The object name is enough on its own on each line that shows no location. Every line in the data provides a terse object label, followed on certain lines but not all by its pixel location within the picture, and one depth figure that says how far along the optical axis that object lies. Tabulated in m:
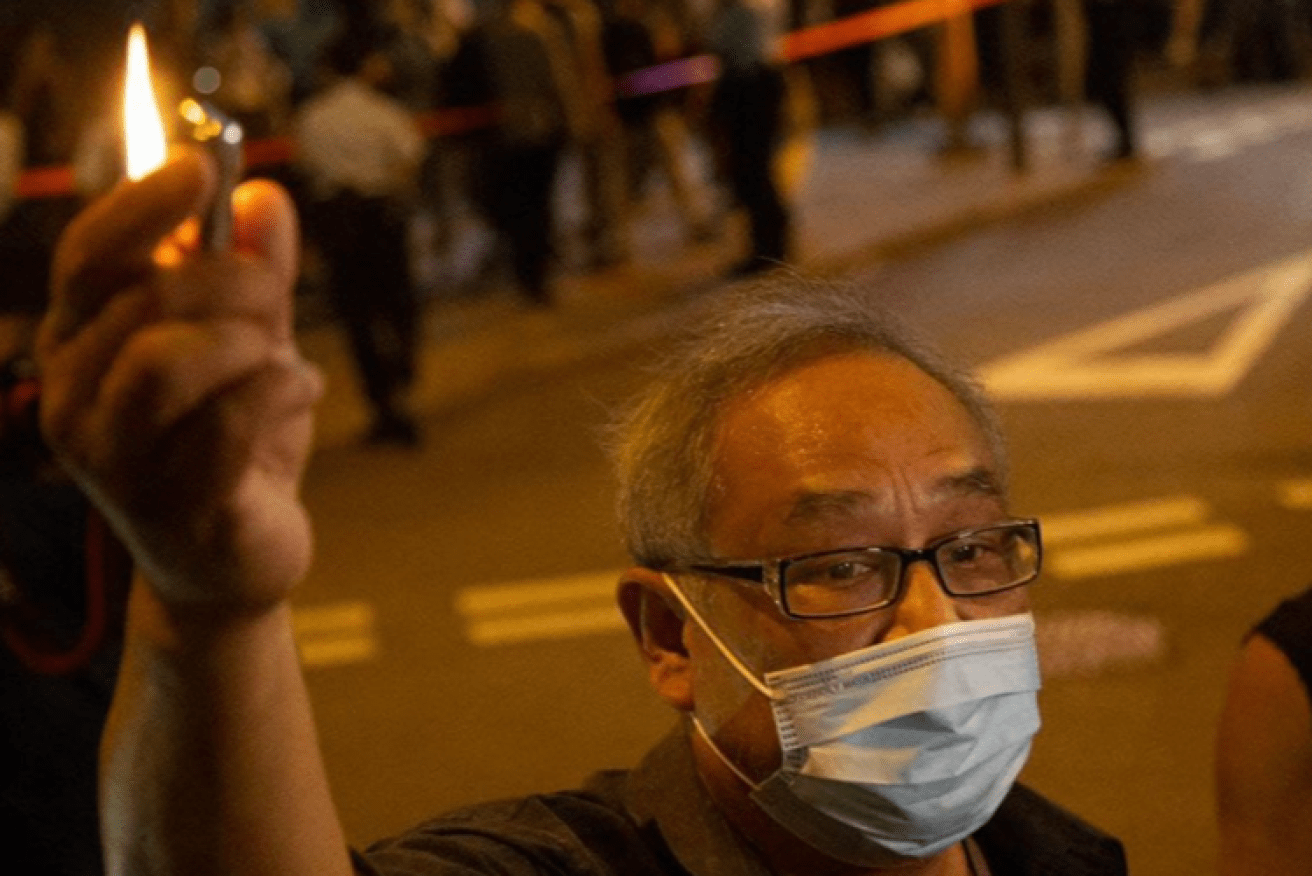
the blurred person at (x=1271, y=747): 2.41
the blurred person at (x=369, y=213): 9.00
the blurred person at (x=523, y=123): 11.72
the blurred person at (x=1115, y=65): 15.29
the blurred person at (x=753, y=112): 11.50
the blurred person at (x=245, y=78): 10.10
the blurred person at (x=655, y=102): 12.73
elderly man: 2.03
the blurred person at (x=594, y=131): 12.22
